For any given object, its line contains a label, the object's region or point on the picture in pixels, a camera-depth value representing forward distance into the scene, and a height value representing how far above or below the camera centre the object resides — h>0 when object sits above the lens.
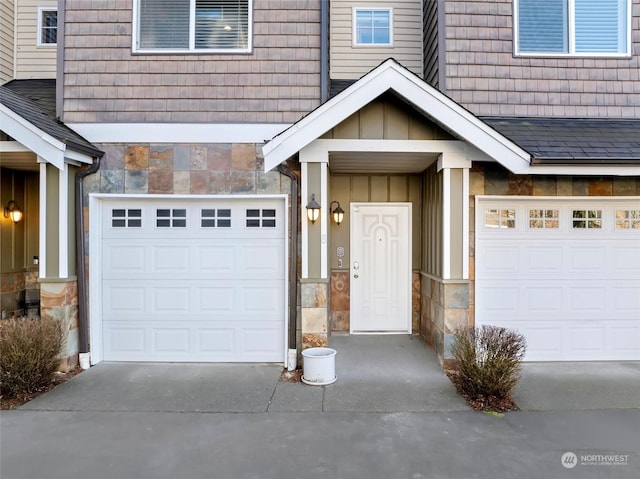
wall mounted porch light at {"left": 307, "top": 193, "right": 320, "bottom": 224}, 4.93 +0.35
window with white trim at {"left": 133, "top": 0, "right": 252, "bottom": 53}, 5.59 +2.95
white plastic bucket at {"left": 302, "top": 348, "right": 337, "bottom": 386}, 4.68 -1.53
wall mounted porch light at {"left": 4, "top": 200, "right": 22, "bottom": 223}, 5.94 +0.42
